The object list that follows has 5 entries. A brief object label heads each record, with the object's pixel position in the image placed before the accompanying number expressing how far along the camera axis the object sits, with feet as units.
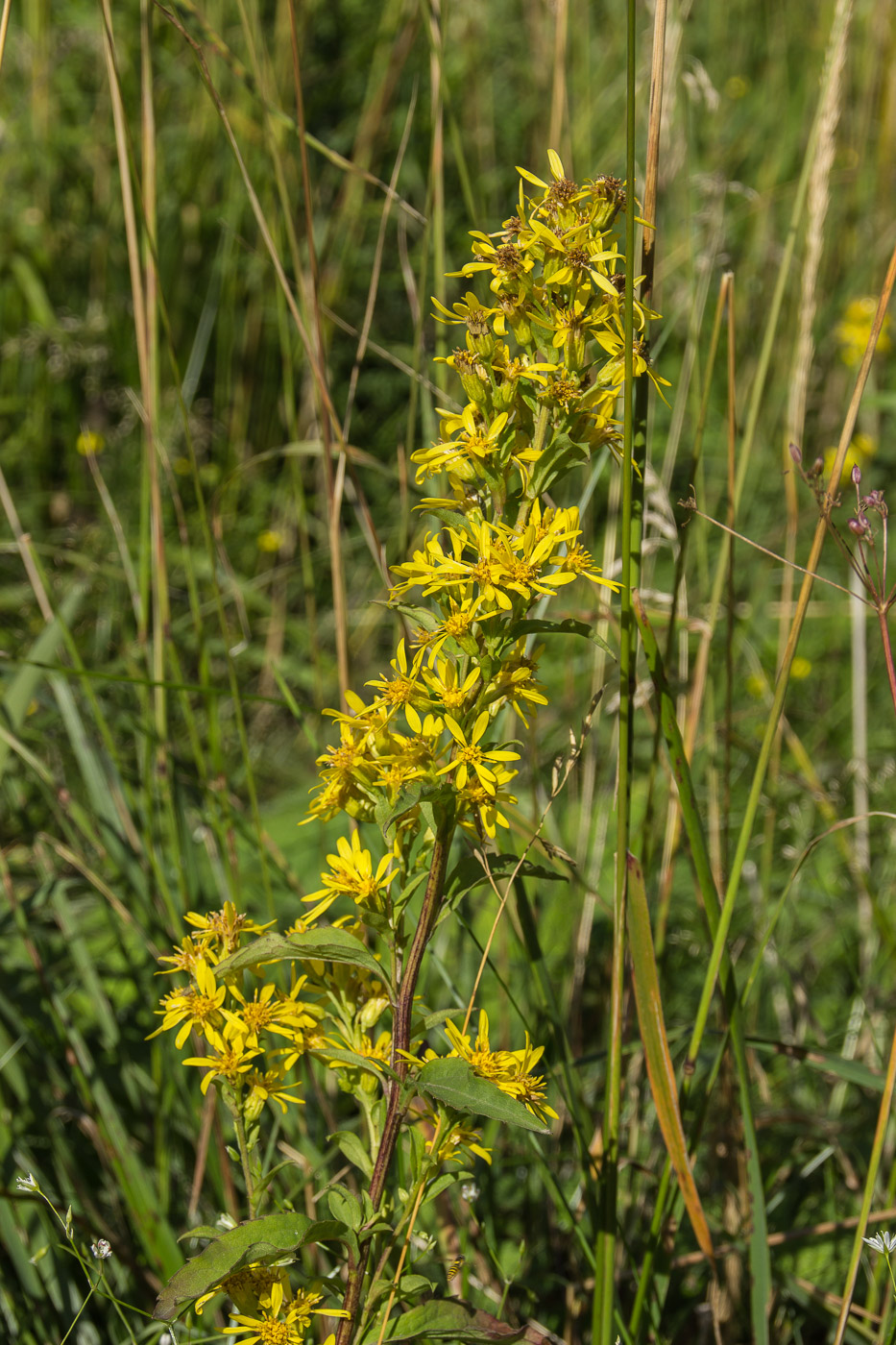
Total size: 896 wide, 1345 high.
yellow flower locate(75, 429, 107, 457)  4.62
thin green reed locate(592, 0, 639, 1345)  1.83
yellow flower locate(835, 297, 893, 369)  5.23
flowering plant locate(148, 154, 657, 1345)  1.74
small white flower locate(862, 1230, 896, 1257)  1.86
